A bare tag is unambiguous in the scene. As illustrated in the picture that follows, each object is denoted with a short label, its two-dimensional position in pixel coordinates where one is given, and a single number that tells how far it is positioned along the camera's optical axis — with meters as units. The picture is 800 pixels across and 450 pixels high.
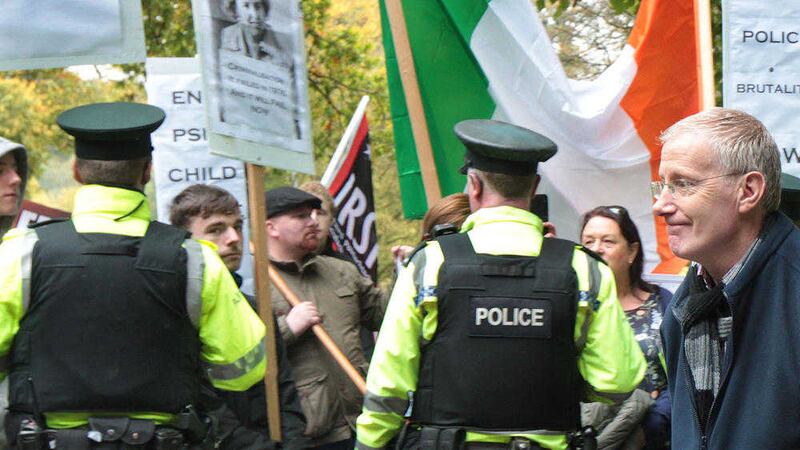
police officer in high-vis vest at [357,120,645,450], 4.41
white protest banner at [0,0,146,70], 5.42
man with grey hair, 2.86
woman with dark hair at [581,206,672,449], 5.54
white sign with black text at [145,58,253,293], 6.66
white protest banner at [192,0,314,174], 4.93
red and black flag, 7.53
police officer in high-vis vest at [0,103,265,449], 4.23
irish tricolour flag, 6.94
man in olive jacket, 6.08
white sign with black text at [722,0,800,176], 6.23
